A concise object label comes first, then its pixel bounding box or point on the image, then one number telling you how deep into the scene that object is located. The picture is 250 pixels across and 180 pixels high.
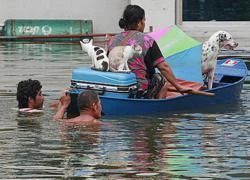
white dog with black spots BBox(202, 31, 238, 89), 14.83
